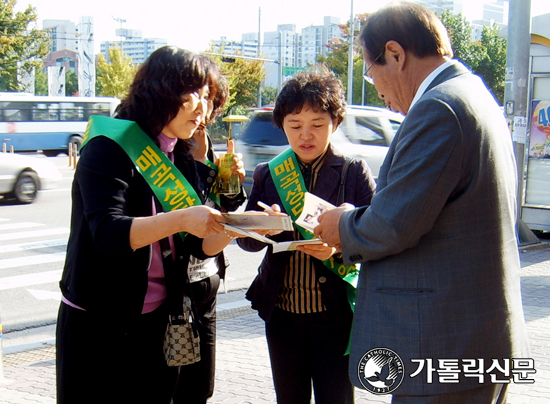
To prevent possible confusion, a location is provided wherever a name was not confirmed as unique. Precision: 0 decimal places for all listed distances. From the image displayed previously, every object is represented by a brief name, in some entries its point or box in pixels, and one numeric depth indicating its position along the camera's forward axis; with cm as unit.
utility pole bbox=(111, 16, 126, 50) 6522
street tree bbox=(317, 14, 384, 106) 4678
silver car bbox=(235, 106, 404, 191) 1104
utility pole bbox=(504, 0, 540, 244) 852
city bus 2659
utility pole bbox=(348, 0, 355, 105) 3594
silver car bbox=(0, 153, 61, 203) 1293
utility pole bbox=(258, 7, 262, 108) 4318
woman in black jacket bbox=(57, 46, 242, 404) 223
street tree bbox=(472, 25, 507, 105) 4288
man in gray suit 188
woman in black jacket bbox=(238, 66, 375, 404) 267
